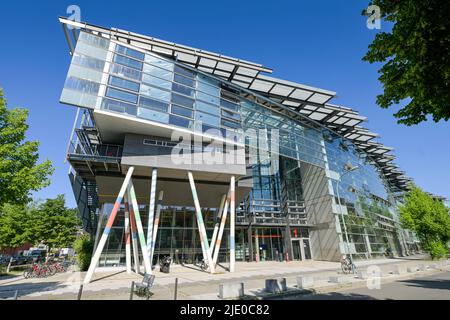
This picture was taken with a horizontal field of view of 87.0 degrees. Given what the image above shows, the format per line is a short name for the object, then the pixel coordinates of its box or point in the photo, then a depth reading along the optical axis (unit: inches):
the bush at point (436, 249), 1171.6
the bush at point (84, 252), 839.7
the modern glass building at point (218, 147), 681.0
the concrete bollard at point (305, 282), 462.9
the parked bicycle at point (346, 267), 715.6
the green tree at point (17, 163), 405.1
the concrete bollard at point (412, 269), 708.9
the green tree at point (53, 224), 1152.2
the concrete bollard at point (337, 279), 521.7
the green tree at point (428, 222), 1180.5
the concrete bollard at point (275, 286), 425.9
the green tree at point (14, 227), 1054.6
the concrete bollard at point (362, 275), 589.2
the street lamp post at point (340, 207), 1195.4
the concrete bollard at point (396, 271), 673.6
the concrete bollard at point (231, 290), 380.5
